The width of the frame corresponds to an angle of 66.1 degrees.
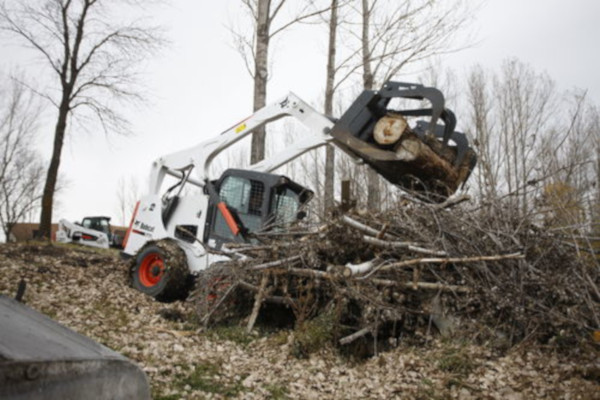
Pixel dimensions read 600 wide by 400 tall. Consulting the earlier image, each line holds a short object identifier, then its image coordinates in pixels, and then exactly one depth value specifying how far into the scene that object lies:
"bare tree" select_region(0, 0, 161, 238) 15.67
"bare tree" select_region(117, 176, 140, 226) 49.91
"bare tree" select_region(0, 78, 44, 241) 31.72
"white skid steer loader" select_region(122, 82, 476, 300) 6.25
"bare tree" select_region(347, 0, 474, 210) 13.55
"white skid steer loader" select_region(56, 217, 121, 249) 21.78
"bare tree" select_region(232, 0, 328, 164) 10.66
